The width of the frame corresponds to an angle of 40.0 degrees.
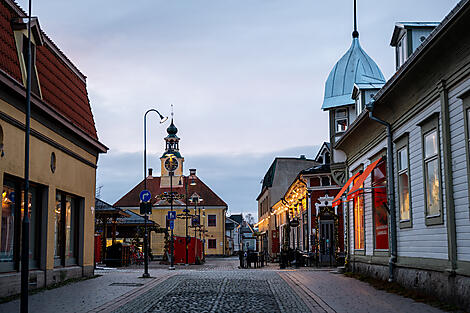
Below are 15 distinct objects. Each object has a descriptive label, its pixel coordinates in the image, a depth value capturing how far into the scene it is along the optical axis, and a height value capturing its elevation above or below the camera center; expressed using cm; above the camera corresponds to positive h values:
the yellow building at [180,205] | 8936 +412
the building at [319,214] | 3678 +121
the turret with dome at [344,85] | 2773 +638
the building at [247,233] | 10371 +8
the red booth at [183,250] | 4519 -111
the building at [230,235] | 10156 -23
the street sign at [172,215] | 3597 +109
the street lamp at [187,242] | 4390 -55
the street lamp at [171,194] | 3407 +252
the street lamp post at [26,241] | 971 -8
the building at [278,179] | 6994 +590
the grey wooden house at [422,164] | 1216 +166
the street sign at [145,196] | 2513 +152
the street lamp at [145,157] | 2355 +325
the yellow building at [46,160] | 1534 +218
